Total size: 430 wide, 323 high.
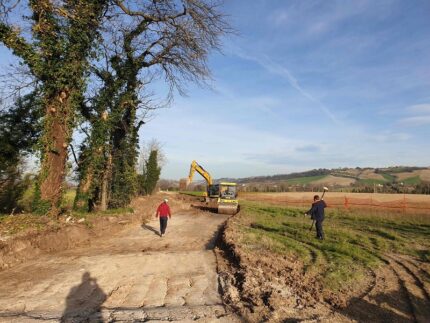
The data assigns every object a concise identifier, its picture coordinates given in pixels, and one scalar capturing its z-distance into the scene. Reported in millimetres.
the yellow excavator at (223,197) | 30844
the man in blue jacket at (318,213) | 17188
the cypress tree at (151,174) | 49966
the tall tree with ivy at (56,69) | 16562
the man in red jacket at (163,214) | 18484
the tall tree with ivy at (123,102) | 20812
